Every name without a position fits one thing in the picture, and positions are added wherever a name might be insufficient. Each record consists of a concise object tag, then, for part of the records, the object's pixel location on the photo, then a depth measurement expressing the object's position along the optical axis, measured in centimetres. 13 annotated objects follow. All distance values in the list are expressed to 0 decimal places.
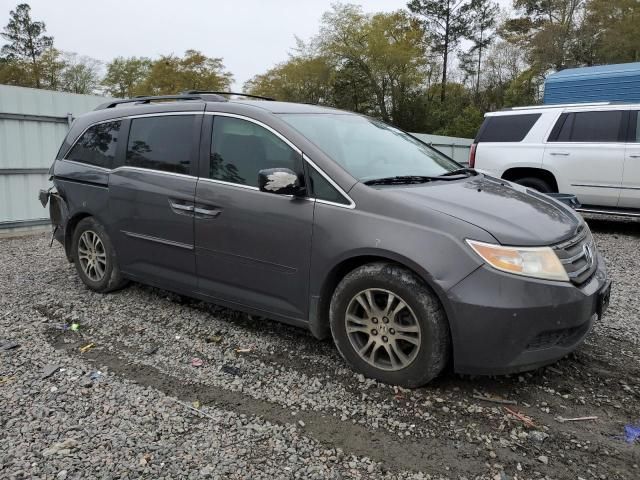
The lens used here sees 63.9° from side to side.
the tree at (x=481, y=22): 4197
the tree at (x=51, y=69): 4469
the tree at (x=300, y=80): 4356
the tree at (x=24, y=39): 4675
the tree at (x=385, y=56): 4091
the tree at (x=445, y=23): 4222
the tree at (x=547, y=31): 3031
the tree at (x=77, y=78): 4550
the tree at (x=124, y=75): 4900
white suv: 749
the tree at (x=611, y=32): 2694
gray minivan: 271
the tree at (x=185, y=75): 4325
